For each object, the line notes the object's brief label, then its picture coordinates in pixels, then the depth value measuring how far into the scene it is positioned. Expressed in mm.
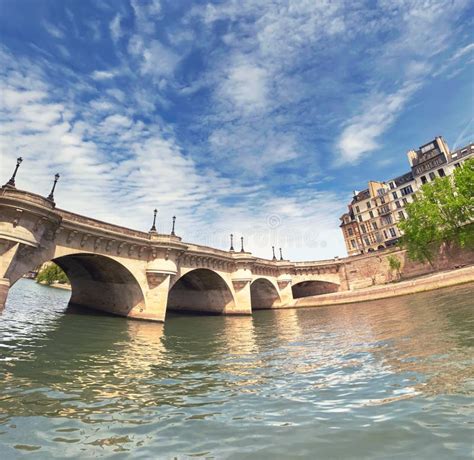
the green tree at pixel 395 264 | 49156
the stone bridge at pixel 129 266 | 15305
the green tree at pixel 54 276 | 89500
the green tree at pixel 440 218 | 40000
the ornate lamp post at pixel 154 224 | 25531
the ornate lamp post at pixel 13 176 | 15320
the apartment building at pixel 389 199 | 57500
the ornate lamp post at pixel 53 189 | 16644
